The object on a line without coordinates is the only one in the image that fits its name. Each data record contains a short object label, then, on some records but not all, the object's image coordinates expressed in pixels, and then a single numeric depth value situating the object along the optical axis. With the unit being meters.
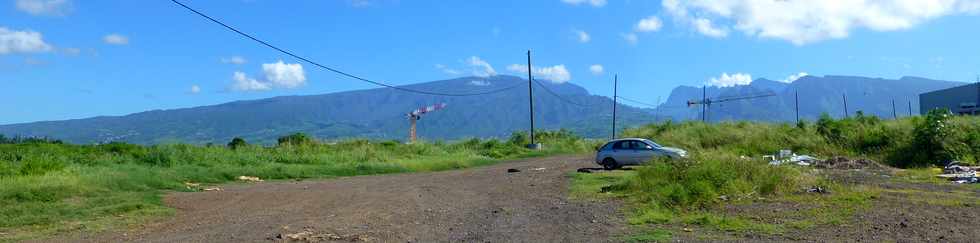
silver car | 28.05
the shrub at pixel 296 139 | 50.70
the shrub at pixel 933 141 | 26.89
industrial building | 88.25
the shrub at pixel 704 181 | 13.38
